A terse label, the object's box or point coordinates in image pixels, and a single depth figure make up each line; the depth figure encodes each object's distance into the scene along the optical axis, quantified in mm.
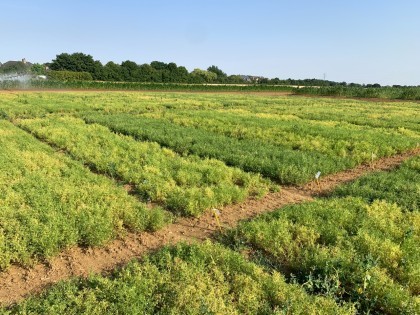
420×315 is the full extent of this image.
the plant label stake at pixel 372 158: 12352
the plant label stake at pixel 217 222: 6738
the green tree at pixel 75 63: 104312
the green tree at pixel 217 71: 146925
